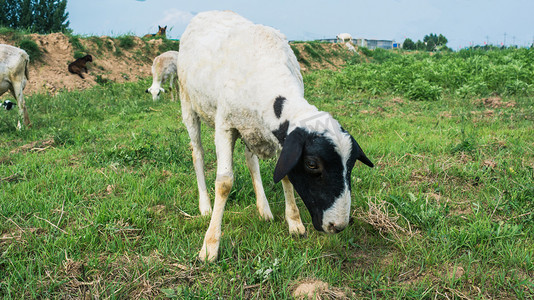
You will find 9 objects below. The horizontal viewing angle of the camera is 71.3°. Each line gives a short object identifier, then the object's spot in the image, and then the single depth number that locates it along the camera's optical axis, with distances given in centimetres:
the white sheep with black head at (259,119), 219
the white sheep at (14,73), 732
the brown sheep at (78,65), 1434
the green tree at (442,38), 5636
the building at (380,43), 6607
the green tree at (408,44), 5380
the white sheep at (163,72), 1194
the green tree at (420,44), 4517
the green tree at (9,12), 2905
